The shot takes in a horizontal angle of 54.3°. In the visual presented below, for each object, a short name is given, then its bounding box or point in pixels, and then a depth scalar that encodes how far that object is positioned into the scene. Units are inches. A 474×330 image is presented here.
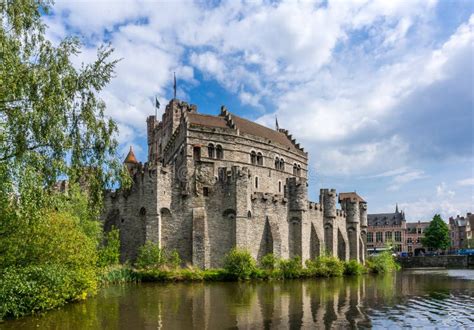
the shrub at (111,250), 1322.6
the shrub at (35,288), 687.1
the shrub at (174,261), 1385.3
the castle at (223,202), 1492.4
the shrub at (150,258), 1366.9
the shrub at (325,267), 1604.3
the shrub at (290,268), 1502.2
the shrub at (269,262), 1498.5
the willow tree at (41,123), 558.3
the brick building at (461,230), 4443.9
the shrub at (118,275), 1239.0
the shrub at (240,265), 1376.7
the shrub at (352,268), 1786.4
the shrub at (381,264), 2055.9
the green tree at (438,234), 3454.7
